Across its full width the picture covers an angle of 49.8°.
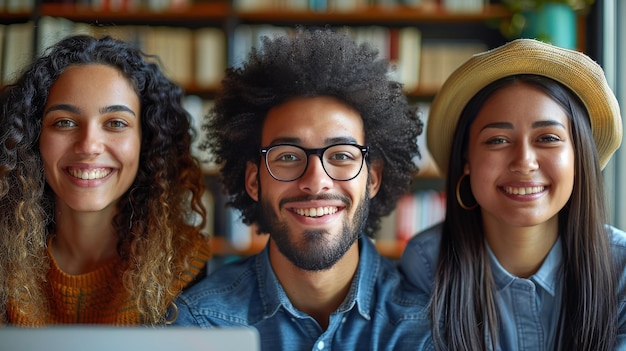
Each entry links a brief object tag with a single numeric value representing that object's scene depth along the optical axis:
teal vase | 3.01
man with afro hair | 1.60
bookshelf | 3.28
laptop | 0.92
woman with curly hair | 1.67
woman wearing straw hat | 1.59
